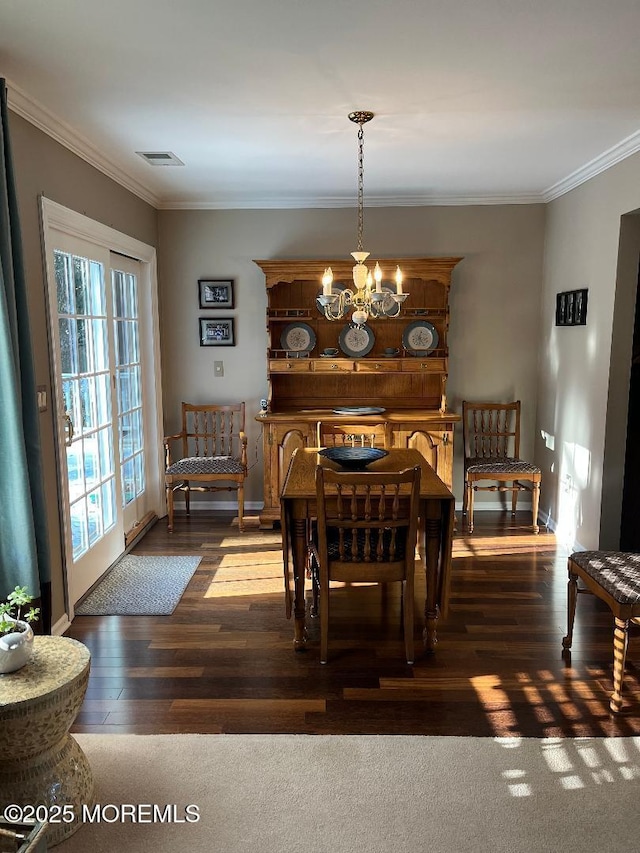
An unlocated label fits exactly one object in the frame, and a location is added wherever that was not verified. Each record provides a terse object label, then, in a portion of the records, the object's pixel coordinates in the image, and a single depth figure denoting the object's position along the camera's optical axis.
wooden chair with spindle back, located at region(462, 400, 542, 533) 4.90
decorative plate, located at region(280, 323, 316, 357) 5.25
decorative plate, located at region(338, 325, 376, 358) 5.29
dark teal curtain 2.52
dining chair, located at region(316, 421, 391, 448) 4.89
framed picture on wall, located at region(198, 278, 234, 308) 5.27
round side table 1.81
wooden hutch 4.91
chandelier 3.12
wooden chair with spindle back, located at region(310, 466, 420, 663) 2.78
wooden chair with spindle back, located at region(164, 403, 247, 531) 4.84
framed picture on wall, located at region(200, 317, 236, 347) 5.32
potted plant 1.92
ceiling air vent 3.82
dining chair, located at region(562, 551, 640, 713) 2.54
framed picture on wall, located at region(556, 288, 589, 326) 4.31
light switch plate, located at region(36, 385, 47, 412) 3.10
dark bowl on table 3.35
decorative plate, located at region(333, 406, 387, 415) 5.02
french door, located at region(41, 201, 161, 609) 3.44
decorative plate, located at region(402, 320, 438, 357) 5.24
